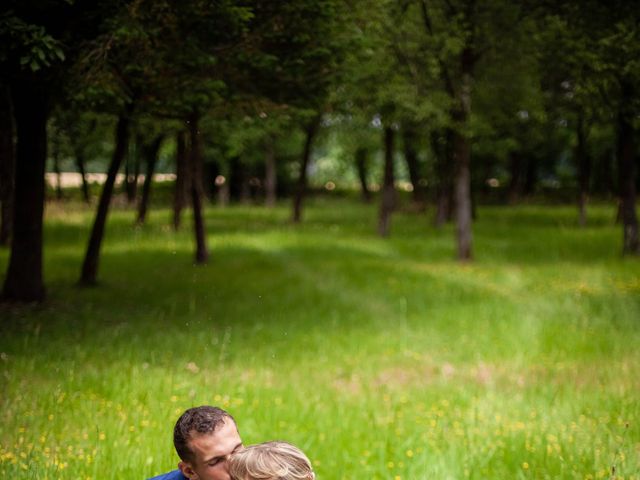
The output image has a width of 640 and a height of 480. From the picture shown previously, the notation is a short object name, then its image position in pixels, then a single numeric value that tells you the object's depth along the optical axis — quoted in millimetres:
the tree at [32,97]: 10578
